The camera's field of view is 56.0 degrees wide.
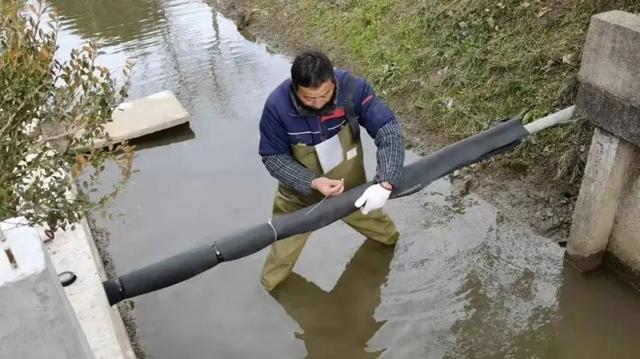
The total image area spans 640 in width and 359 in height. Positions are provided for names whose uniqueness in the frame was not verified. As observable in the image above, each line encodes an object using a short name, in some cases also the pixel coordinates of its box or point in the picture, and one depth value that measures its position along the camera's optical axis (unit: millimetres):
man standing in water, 3607
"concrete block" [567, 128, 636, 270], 3852
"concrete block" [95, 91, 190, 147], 6816
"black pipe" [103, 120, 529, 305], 3469
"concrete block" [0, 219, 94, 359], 1963
